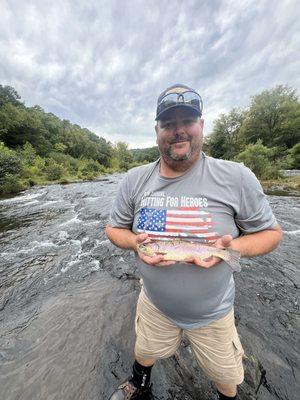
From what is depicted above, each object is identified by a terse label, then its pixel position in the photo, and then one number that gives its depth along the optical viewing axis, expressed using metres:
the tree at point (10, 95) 72.81
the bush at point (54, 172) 35.22
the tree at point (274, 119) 40.47
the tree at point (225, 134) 51.52
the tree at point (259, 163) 22.22
